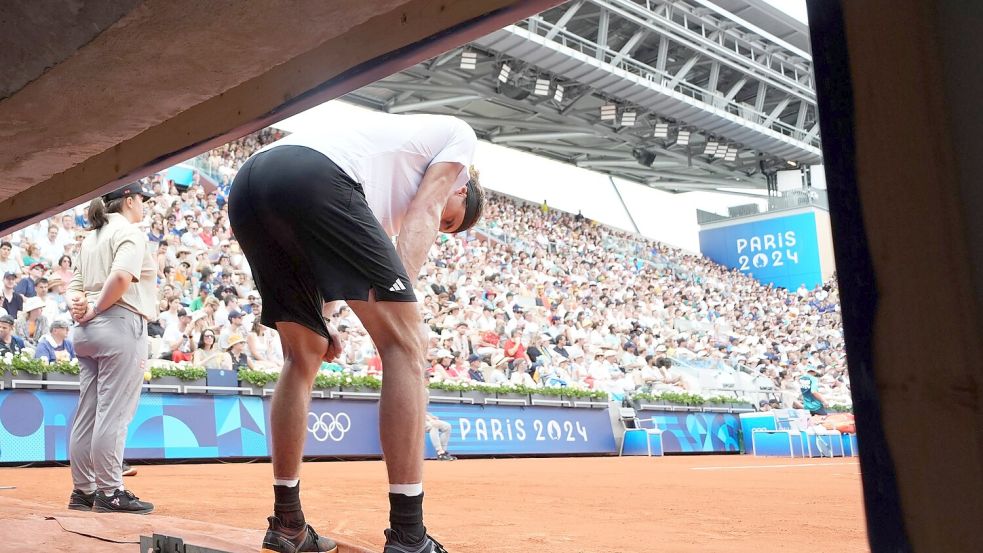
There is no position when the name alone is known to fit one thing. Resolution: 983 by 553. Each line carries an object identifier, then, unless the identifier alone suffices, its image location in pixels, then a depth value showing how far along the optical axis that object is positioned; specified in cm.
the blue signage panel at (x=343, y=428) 1060
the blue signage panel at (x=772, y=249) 3238
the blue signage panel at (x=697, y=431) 1559
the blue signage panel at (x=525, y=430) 1238
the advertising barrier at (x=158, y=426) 842
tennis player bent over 236
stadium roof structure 2308
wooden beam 182
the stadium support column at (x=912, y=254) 104
